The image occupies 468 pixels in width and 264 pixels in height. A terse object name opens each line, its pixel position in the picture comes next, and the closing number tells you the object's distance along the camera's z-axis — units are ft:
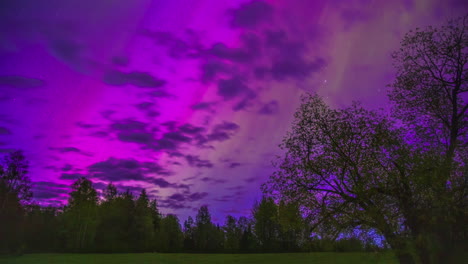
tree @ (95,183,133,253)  348.98
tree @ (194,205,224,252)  423.68
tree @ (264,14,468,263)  64.08
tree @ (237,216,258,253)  341.62
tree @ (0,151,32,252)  280.53
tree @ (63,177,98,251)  351.87
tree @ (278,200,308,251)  76.02
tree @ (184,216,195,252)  458.01
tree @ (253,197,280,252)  339.77
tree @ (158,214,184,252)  387.18
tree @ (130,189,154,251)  348.81
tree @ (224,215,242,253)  425.77
